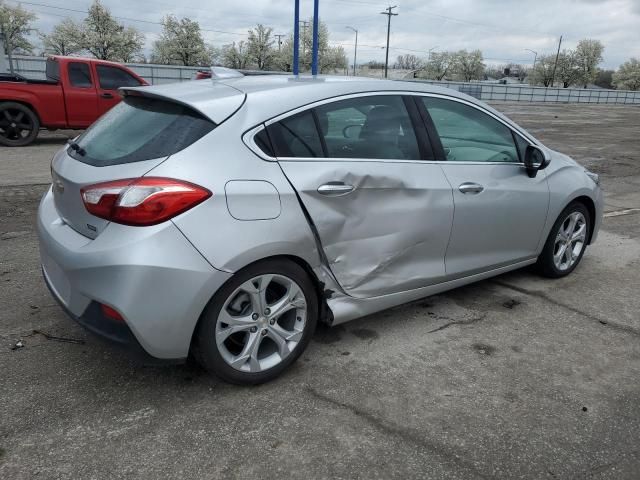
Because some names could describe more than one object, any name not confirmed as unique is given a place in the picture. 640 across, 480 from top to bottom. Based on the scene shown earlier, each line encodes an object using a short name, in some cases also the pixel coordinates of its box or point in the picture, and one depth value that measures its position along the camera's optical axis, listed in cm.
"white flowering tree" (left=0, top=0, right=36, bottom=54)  5734
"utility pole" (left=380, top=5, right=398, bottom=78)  6669
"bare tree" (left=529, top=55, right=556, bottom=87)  9112
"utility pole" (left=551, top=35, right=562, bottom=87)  8512
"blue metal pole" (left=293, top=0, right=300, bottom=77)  1898
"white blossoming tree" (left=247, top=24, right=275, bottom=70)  6562
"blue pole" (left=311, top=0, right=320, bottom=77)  1918
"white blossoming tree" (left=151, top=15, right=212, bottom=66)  5953
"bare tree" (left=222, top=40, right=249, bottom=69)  6694
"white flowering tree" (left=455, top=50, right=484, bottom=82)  10081
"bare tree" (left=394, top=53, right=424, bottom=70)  11081
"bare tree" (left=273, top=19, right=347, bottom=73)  6769
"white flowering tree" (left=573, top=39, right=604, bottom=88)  9006
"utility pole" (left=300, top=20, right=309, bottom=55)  7012
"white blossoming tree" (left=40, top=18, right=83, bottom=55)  5679
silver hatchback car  242
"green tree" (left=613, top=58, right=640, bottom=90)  9369
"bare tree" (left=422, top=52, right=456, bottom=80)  10081
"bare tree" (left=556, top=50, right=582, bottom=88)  9062
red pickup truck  1049
